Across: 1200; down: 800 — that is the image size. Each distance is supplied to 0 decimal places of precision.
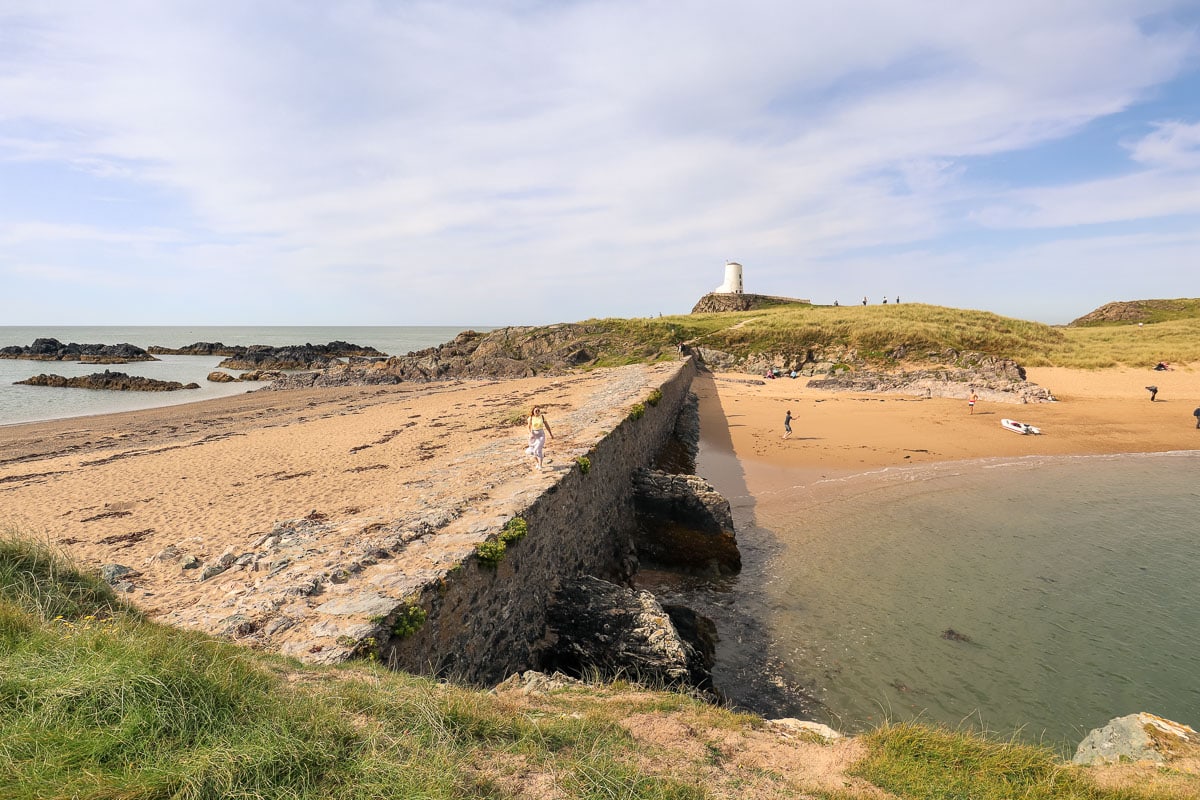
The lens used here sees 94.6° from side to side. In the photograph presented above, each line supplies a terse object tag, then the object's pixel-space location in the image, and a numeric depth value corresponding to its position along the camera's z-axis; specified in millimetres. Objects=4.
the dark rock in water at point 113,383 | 41844
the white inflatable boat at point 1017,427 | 23169
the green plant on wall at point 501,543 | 6629
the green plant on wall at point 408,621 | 5348
